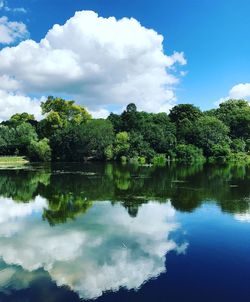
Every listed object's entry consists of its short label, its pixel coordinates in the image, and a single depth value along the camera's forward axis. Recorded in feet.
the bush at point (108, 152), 159.21
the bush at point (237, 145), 178.49
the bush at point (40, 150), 159.52
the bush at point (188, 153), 162.91
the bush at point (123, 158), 158.74
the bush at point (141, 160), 150.54
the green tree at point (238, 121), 195.27
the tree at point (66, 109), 177.70
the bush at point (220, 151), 169.22
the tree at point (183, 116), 181.48
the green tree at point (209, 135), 171.38
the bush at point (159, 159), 147.31
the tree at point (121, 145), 159.82
